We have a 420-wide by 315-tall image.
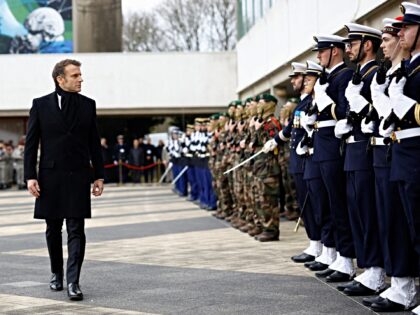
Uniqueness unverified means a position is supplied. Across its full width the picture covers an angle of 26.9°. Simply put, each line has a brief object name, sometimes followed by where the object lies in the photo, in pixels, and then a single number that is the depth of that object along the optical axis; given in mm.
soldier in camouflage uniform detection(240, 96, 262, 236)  11328
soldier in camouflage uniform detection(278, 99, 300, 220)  14305
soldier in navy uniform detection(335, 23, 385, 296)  6625
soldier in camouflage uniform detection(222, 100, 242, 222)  13445
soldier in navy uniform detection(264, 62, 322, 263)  8820
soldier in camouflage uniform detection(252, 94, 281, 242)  10859
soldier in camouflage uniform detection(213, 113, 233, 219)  14789
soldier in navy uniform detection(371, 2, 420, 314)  5586
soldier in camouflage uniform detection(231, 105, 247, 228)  12438
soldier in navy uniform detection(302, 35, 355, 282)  7453
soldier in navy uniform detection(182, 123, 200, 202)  20181
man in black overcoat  7148
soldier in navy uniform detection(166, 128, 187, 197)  23312
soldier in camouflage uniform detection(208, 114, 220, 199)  15690
